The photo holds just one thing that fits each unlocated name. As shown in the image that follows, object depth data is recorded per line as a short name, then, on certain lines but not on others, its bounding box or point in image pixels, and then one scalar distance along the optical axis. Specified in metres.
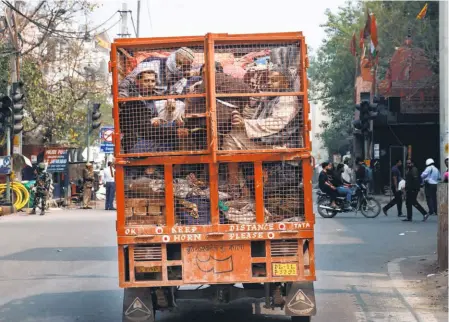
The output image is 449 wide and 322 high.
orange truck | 8.41
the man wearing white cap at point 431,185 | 24.73
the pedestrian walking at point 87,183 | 32.31
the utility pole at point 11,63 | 29.84
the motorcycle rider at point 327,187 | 26.20
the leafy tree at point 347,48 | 36.75
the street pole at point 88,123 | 34.95
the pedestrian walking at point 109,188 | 30.91
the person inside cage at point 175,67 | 8.48
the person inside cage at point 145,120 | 8.46
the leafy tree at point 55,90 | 36.48
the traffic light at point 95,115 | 33.69
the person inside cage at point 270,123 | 8.45
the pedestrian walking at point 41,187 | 28.97
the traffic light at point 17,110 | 27.61
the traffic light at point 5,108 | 27.00
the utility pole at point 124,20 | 52.03
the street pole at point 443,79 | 16.20
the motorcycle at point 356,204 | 25.97
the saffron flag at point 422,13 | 30.12
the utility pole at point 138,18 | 52.41
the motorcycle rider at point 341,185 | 26.25
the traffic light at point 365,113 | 28.66
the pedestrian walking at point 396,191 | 25.53
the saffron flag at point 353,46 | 46.34
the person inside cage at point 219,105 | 8.41
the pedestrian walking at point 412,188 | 23.75
